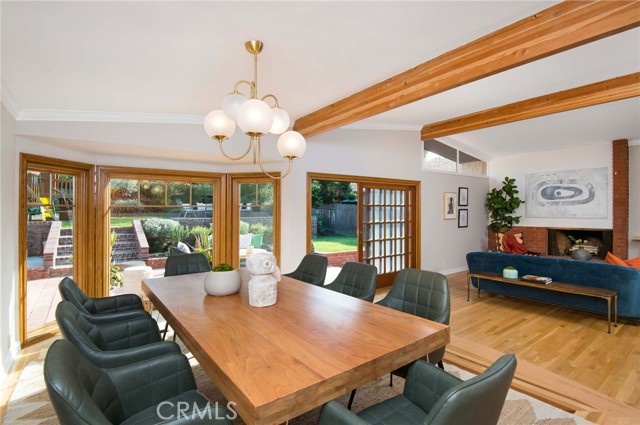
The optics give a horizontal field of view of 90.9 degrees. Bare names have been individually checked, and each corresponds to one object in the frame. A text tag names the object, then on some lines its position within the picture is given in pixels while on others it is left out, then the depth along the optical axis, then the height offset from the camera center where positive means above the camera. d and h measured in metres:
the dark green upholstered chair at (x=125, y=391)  0.87 -0.73
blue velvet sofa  3.45 -0.82
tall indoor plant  6.85 +0.11
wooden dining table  1.07 -0.60
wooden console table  3.36 -0.92
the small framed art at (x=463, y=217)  6.61 -0.15
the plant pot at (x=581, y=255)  5.50 -0.78
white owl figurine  1.91 -0.45
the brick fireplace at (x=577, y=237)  6.13 -0.60
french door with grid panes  5.25 -0.32
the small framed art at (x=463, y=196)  6.62 +0.29
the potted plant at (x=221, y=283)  2.20 -0.52
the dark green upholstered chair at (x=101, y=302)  2.03 -0.74
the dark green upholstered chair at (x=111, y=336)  1.45 -0.72
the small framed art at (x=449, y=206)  6.30 +0.08
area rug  1.97 -1.31
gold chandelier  1.76 +0.55
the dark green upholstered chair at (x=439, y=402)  0.90 -0.70
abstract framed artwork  6.13 +0.35
